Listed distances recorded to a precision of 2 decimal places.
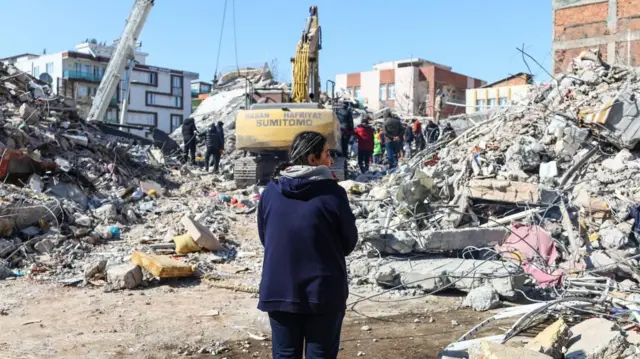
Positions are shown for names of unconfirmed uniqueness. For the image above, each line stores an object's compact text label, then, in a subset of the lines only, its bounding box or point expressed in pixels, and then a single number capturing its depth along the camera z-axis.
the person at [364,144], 15.51
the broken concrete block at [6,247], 6.98
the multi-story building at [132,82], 58.34
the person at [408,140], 18.83
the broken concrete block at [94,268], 6.29
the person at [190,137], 16.72
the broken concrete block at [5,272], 6.52
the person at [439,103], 22.88
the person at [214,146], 15.50
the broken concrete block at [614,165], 7.65
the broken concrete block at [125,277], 5.96
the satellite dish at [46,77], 19.15
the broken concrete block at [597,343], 3.49
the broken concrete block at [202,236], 7.39
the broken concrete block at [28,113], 12.38
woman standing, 2.53
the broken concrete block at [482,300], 5.33
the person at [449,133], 11.48
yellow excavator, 12.32
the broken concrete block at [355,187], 11.39
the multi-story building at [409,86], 46.16
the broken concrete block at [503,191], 7.04
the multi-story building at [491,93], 35.59
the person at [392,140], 16.06
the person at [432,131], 17.00
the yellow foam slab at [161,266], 6.20
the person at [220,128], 16.10
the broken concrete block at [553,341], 3.45
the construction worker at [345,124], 15.36
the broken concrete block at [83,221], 8.30
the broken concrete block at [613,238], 6.23
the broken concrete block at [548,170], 8.09
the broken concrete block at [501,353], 3.09
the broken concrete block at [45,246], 7.29
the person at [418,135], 18.61
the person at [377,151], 19.28
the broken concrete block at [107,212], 8.90
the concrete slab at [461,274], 5.49
